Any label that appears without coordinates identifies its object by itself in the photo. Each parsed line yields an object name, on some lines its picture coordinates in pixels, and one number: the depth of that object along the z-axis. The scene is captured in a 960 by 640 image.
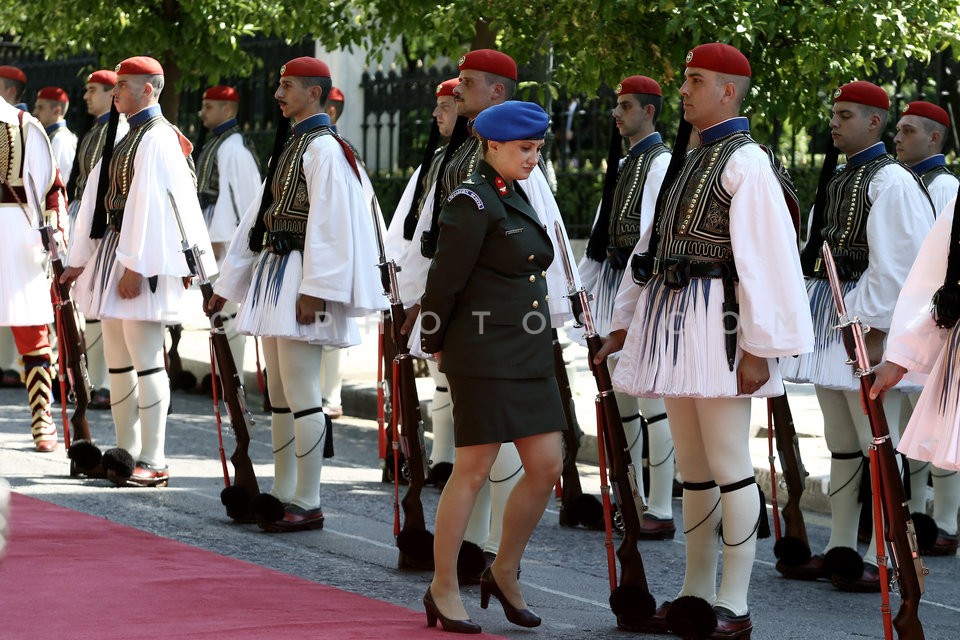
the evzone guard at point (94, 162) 20.53
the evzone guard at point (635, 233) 15.51
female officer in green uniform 10.91
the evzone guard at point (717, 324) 11.02
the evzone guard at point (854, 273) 13.38
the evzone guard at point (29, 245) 18.57
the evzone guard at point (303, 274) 14.52
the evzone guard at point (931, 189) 15.00
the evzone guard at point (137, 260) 16.23
